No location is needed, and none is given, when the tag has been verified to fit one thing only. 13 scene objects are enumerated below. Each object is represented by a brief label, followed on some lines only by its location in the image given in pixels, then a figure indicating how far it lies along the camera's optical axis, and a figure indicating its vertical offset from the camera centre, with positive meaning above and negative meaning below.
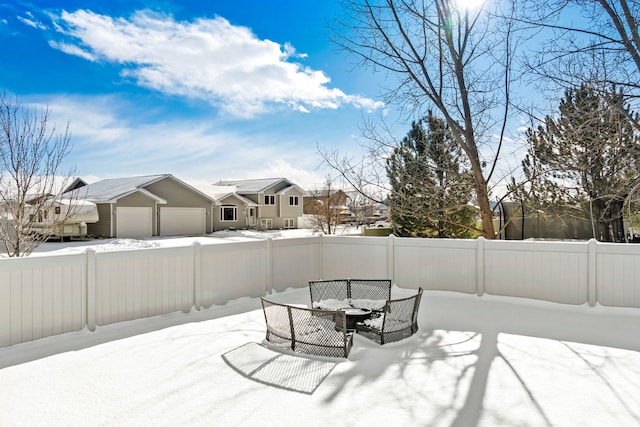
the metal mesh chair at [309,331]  4.29 -1.37
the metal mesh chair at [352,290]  6.34 -1.25
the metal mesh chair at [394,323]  4.74 -1.41
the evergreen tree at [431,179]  11.11 +1.11
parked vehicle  20.50 -0.20
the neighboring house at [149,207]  22.52 +0.65
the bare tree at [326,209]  24.14 +0.41
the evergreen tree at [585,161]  7.64 +1.38
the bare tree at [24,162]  8.49 +1.30
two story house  32.00 +1.26
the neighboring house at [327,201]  25.33 +1.02
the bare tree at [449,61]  10.33 +4.36
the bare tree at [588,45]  6.96 +3.32
